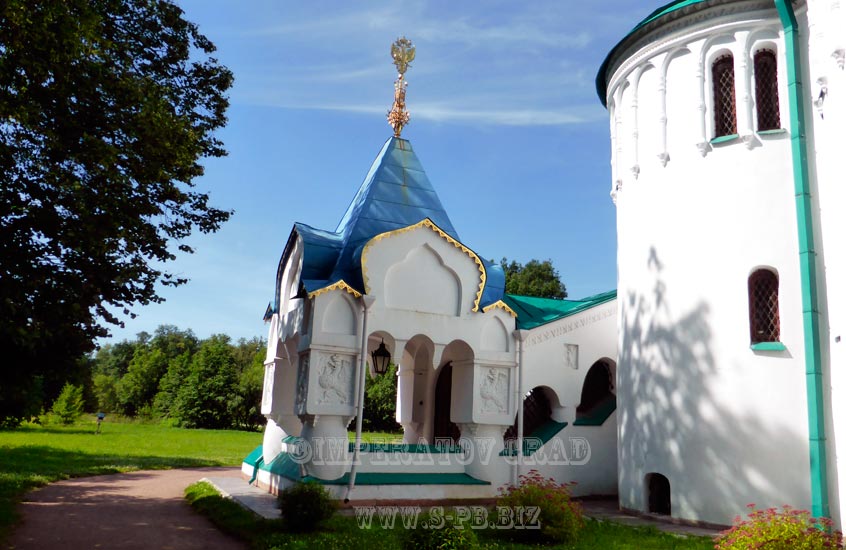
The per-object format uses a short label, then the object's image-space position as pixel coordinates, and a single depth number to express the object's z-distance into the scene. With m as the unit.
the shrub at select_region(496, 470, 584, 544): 8.85
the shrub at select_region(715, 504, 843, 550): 6.73
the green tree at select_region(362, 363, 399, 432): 40.75
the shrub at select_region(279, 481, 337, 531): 9.09
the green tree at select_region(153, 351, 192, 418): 52.06
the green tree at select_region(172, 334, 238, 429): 43.56
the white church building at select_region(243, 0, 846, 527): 9.61
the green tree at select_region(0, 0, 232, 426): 7.58
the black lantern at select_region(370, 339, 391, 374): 12.71
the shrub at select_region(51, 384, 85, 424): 40.12
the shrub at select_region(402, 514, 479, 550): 6.89
